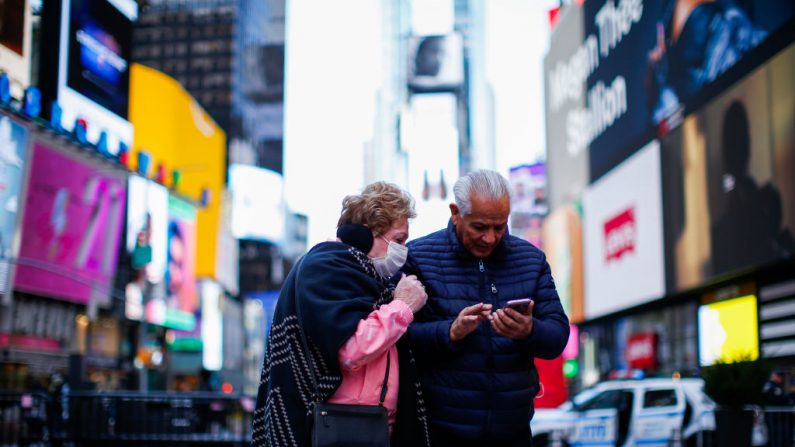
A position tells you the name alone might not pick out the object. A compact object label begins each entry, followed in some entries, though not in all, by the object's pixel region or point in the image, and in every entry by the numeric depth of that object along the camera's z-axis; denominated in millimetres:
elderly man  3855
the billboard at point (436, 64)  110625
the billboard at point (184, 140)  58750
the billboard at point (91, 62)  32344
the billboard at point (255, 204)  92000
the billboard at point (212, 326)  67375
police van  14805
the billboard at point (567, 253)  38125
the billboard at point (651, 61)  21031
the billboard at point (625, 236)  27188
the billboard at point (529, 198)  89750
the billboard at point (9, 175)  25969
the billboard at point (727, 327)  23844
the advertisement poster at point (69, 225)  31812
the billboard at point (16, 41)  25011
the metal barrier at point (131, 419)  11695
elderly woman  3635
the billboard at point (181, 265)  51844
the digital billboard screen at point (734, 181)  19656
